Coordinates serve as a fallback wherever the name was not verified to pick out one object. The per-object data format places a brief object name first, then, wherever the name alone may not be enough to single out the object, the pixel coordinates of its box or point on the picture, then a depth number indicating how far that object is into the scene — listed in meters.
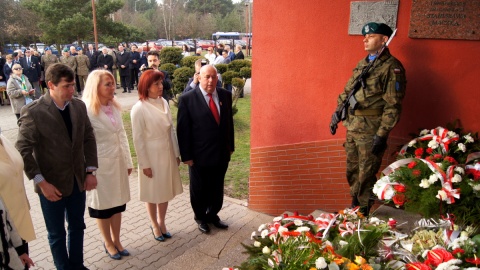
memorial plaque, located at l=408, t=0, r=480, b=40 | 3.34
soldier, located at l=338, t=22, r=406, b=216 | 3.35
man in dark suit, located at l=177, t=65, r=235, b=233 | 4.04
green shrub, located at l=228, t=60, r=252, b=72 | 11.60
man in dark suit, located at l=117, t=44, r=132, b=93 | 15.21
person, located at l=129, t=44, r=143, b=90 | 15.31
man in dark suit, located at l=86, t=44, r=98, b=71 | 15.78
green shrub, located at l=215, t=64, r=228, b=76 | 10.81
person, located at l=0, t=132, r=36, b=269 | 2.48
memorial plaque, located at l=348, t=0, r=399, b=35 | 3.63
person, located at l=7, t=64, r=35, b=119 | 8.50
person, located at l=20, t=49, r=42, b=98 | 13.25
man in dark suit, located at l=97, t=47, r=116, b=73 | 15.66
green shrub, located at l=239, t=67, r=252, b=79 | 11.25
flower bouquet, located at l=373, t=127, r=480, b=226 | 2.65
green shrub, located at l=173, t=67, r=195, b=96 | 9.50
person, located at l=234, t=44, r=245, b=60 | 14.71
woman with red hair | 3.88
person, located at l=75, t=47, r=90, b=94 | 14.48
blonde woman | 3.53
